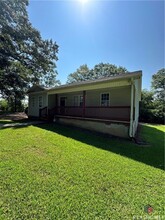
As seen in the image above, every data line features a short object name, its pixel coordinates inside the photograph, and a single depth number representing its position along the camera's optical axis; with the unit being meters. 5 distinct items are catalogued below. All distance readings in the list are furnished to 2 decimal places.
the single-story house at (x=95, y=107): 9.36
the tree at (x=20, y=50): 16.64
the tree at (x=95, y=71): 40.47
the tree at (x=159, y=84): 37.92
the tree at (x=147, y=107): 24.42
